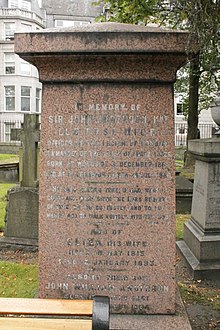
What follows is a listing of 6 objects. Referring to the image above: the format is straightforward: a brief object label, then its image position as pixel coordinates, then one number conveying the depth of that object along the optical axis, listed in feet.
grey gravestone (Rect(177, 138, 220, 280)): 17.74
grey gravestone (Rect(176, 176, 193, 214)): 31.32
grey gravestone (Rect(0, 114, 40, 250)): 22.74
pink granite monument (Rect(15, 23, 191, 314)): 10.97
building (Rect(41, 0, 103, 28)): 138.41
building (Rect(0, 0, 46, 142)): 116.98
